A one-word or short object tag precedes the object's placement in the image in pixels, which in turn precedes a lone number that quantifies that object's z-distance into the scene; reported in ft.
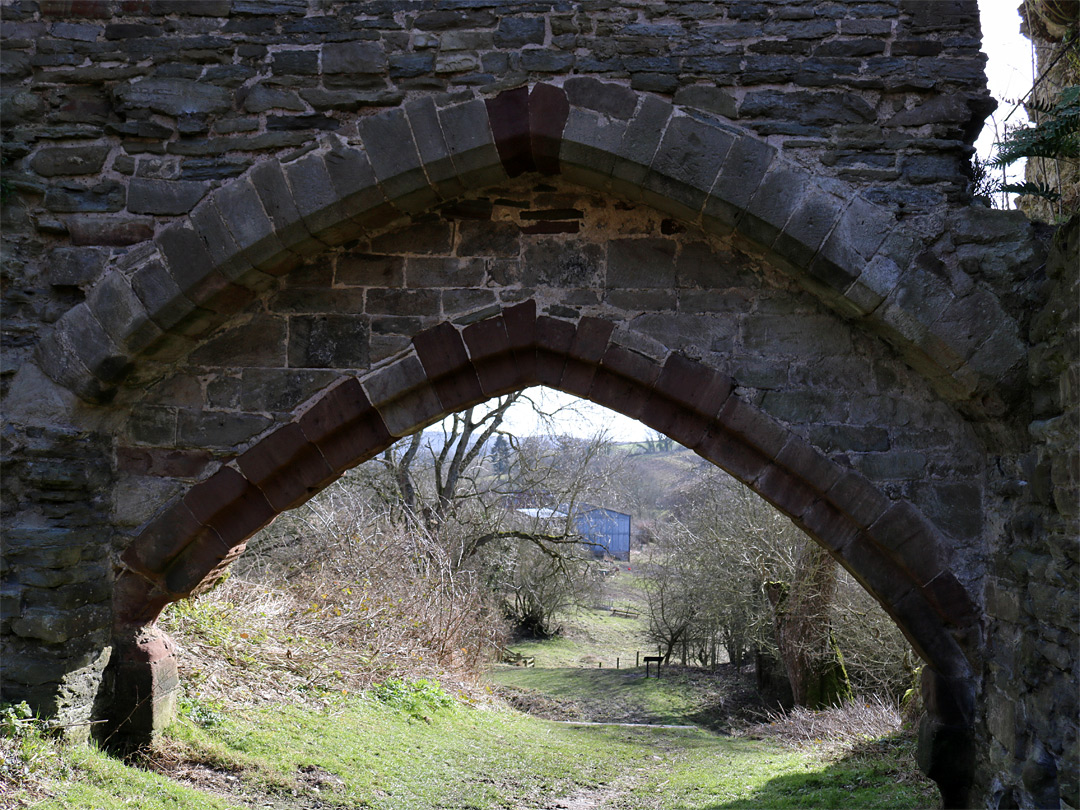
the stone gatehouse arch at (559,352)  11.71
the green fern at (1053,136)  10.92
